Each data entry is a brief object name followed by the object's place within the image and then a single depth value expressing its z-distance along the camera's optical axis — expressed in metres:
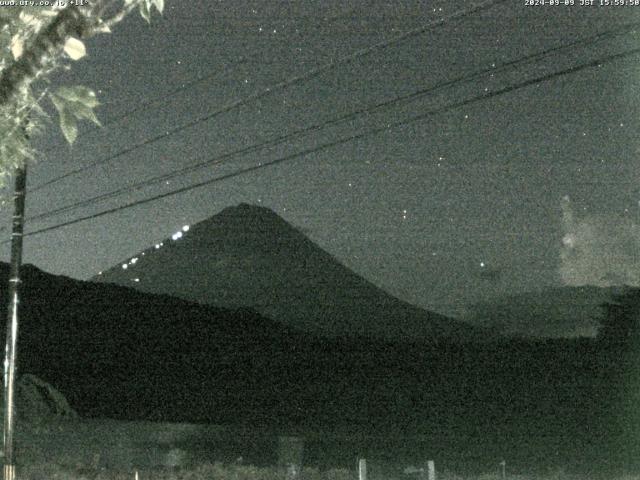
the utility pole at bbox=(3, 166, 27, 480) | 17.09
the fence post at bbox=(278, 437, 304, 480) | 23.99
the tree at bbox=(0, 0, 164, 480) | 5.21
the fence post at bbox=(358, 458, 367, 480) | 17.92
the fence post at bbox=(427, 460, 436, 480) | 16.83
